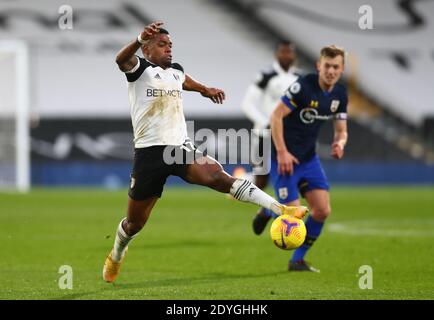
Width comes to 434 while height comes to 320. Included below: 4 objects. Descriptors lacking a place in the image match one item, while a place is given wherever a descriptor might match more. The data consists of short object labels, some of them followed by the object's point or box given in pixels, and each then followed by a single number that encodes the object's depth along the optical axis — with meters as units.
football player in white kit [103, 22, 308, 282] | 15.93
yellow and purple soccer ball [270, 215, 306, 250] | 15.38
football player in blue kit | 18.92
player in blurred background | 27.41
